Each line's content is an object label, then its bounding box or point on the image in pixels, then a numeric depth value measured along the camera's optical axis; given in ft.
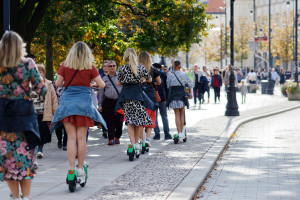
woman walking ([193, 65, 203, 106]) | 94.27
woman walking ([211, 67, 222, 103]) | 101.30
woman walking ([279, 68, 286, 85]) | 176.68
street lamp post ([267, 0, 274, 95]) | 143.95
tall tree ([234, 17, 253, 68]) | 282.77
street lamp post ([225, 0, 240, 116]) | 71.05
